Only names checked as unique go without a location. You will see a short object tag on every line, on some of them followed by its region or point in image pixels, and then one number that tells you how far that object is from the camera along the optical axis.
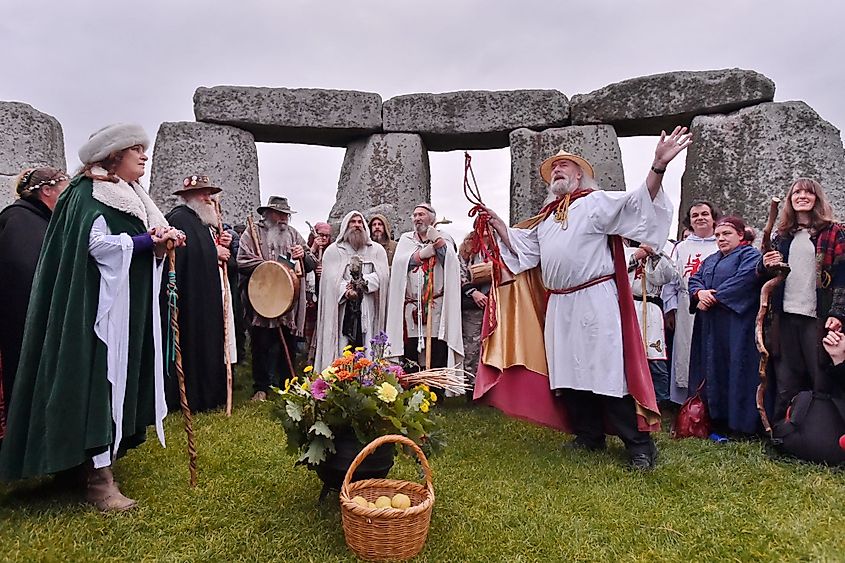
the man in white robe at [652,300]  4.98
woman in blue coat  4.44
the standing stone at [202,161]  6.95
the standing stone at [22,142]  6.34
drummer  5.74
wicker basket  2.46
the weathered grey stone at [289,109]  7.04
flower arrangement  2.89
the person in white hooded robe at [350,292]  5.50
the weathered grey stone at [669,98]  6.35
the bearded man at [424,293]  5.39
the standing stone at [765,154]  6.18
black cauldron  2.98
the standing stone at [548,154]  6.73
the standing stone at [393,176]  7.06
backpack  3.68
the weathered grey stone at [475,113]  6.94
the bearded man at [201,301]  5.11
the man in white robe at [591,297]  3.79
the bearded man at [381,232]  6.05
